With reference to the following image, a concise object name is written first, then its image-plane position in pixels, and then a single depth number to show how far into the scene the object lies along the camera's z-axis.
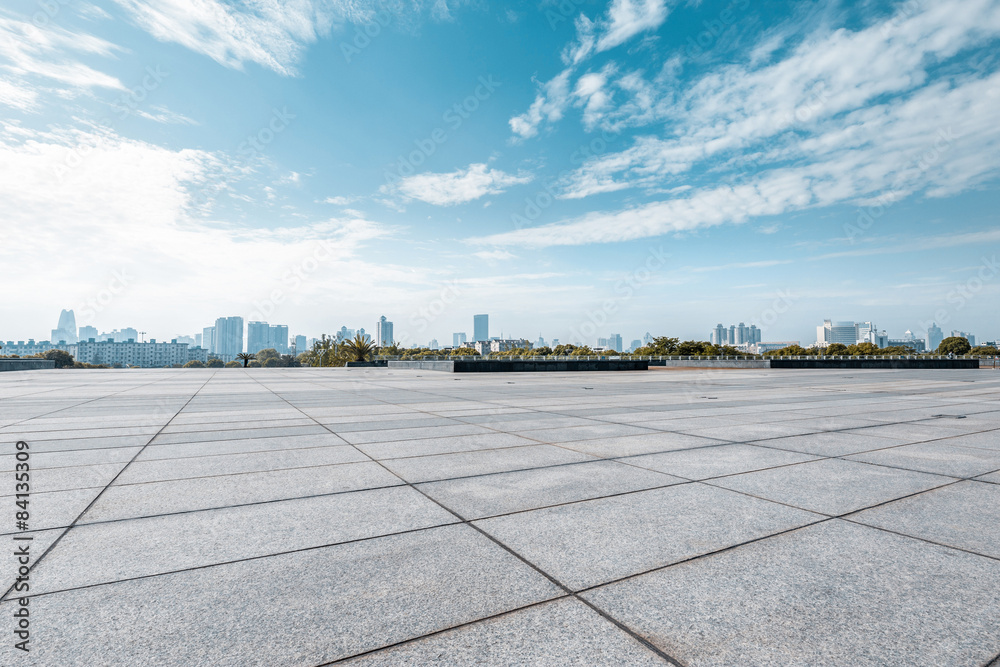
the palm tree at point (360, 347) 54.38
